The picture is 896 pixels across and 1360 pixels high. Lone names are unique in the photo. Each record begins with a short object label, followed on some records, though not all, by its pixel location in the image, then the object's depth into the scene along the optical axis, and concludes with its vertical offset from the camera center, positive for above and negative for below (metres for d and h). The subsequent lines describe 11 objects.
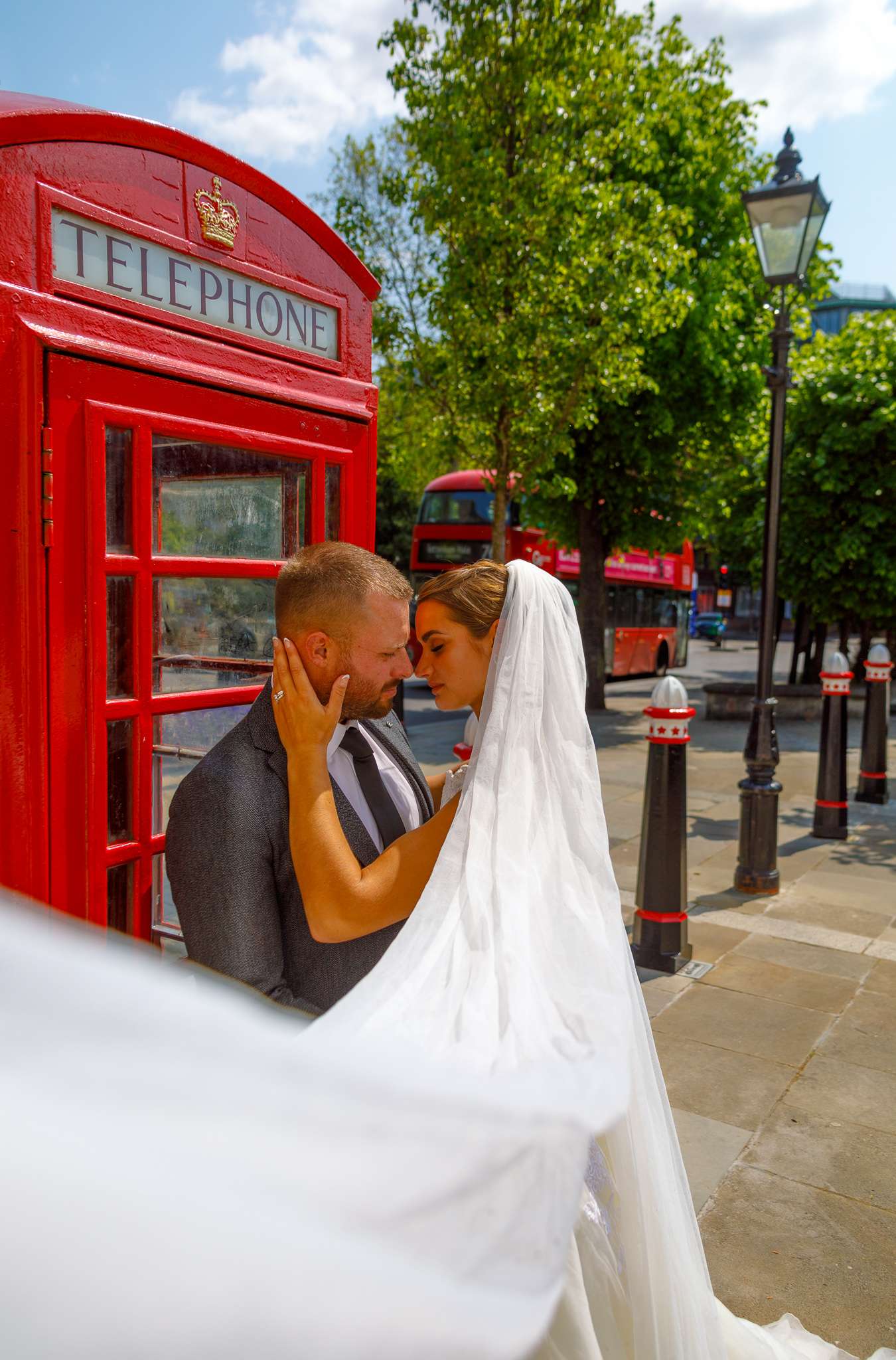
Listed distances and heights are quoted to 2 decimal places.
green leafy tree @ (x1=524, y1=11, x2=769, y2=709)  12.79 +3.23
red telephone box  1.91 +0.29
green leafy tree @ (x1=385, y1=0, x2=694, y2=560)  10.28 +4.02
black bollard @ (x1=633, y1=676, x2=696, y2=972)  5.01 -1.26
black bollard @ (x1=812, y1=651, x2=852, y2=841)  7.61 -1.17
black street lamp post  6.26 +1.11
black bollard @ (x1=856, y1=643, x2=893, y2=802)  8.76 -1.12
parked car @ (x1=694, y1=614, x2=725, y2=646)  42.75 -1.11
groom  1.82 -0.41
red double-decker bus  17.69 +0.62
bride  1.44 -0.61
